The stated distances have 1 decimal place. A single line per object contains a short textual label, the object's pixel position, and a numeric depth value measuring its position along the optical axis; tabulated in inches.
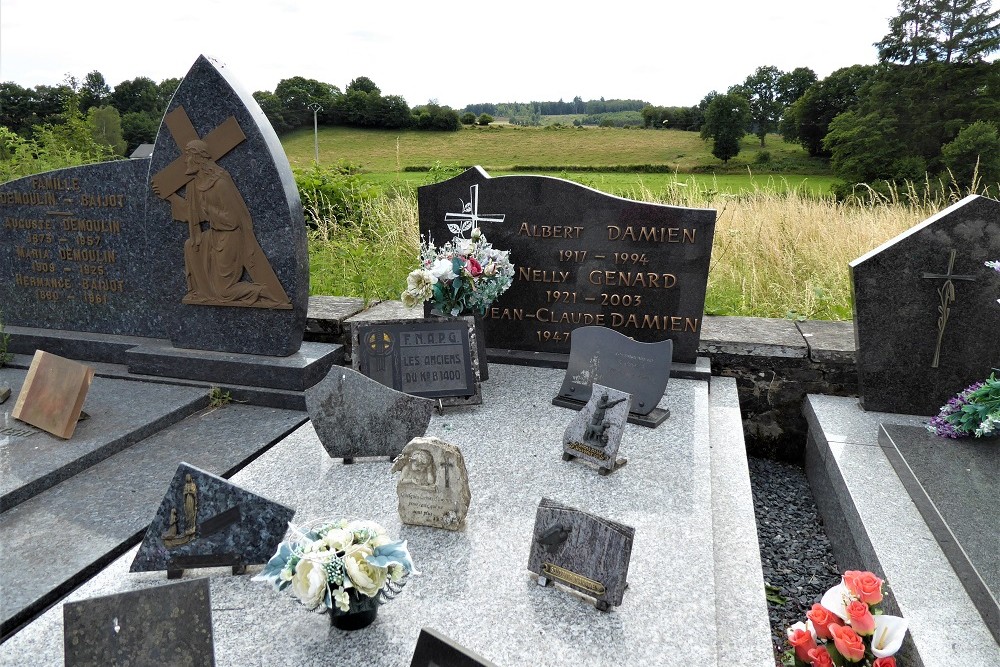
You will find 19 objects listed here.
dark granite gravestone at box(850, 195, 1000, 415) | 144.9
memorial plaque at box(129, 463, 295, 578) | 90.9
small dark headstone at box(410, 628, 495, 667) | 61.8
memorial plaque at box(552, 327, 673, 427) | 142.6
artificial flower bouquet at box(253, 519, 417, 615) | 74.2
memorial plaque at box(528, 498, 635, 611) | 82.4
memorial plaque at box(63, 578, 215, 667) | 67.5
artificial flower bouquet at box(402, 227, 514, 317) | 157.8
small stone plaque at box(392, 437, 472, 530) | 100.1
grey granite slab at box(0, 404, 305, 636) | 100.7
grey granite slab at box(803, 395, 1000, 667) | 88.4
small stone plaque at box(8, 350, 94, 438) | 144.8
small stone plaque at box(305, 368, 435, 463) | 122.5
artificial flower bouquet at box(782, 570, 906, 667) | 68.4
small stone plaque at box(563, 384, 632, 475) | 119.3
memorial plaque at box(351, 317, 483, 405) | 149.7
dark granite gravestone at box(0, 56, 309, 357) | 167.0
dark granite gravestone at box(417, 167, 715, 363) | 167.3
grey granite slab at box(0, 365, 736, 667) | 77.5
